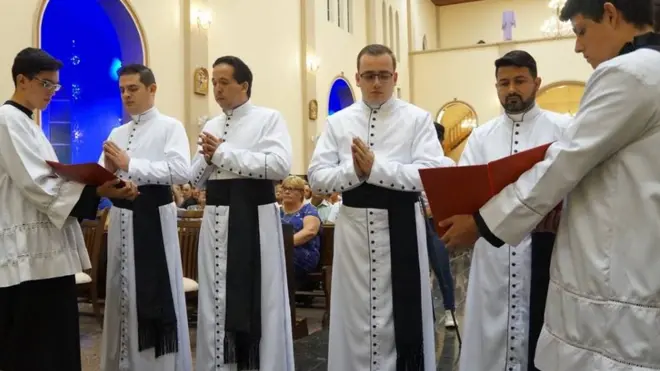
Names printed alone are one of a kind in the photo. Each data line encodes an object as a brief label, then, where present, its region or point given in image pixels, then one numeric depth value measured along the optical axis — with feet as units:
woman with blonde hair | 18.32
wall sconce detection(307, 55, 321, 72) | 41.37
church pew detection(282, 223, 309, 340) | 14.57
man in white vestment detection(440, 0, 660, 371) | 4.94
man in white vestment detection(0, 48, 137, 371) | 9.29
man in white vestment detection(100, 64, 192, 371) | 11.25
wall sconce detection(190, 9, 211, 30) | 29.14
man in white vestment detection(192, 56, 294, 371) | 10.76
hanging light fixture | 61.77
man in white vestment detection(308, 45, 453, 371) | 9.57
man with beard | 9.00
